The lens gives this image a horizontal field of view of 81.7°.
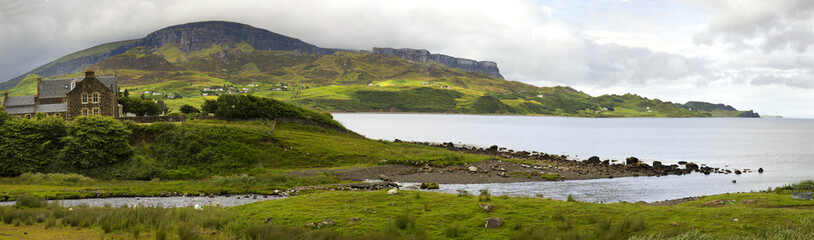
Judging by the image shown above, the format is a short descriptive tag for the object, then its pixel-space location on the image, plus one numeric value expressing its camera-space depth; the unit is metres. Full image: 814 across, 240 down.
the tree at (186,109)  101.29
